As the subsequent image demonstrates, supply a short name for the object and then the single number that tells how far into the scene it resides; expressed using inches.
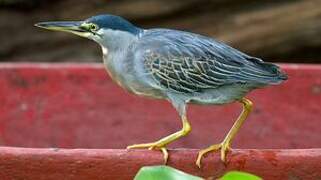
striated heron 235.8
